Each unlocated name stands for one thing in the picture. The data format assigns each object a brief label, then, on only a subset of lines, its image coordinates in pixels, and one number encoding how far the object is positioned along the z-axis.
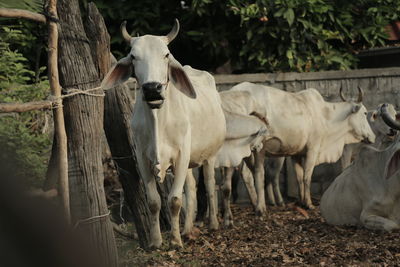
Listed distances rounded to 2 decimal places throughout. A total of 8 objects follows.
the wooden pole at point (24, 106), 5.54
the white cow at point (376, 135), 17.50
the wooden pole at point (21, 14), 5.40
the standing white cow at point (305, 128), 15.47
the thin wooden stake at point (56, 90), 6.10
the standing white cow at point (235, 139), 13.25
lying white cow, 10.65
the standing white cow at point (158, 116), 8.59
